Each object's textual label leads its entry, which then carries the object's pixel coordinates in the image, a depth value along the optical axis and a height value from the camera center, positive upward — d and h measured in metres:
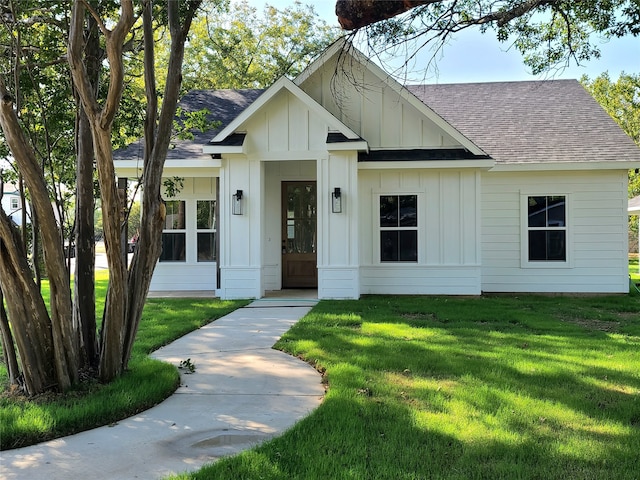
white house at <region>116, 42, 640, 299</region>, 10.63 +0.90
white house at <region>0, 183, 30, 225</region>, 28.22 +2.37
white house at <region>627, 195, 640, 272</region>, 18.32 +1.14
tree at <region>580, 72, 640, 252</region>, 28.50 +7.44
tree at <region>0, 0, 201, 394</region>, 4.03 +0.06
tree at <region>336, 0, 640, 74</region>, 6.37 +2.90
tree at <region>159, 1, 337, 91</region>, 26.47 +9.93
